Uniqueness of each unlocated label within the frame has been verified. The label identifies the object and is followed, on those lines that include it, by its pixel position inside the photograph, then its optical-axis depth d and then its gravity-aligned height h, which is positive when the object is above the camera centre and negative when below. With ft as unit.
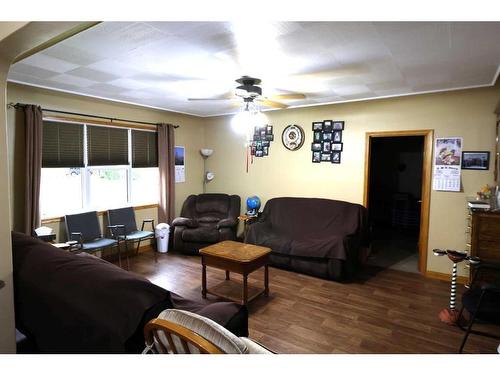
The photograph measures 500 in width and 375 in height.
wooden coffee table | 9.97 -3.15
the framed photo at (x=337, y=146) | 14.98 +1.36
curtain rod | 11.30 +2.50
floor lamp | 19.31 +0.14
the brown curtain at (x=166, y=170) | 16.84 +0.00
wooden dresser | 9.52 -1.96
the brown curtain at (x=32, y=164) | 11.48 +0.16
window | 13.00 +0.07
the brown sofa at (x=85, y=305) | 4.81 -2.39
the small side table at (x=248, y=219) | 16.58 -2.64
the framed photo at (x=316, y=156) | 15.60 +0.85
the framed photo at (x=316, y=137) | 15.52 +1.86
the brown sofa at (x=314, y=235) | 12.32 -2.93
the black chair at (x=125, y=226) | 13.71 -2.70
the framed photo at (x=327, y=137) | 15.21 +1.83
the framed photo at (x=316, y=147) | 15.56 +1.35
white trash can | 15.93 -3.53
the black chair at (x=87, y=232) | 12.45 -2.76
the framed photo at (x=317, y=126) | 15.43 +2.42
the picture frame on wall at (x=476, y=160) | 11.65 +0.59
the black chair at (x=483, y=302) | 7.11 -3.22
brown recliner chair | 15.47 -2.81
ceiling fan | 10.26 +2.81
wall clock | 16.07 +1.92
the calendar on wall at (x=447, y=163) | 12.14 +0.47
